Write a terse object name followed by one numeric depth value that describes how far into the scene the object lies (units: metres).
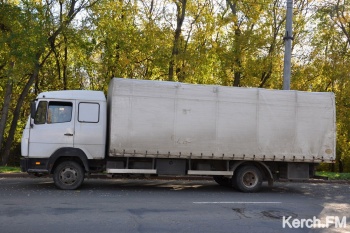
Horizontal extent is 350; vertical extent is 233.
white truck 11.41
